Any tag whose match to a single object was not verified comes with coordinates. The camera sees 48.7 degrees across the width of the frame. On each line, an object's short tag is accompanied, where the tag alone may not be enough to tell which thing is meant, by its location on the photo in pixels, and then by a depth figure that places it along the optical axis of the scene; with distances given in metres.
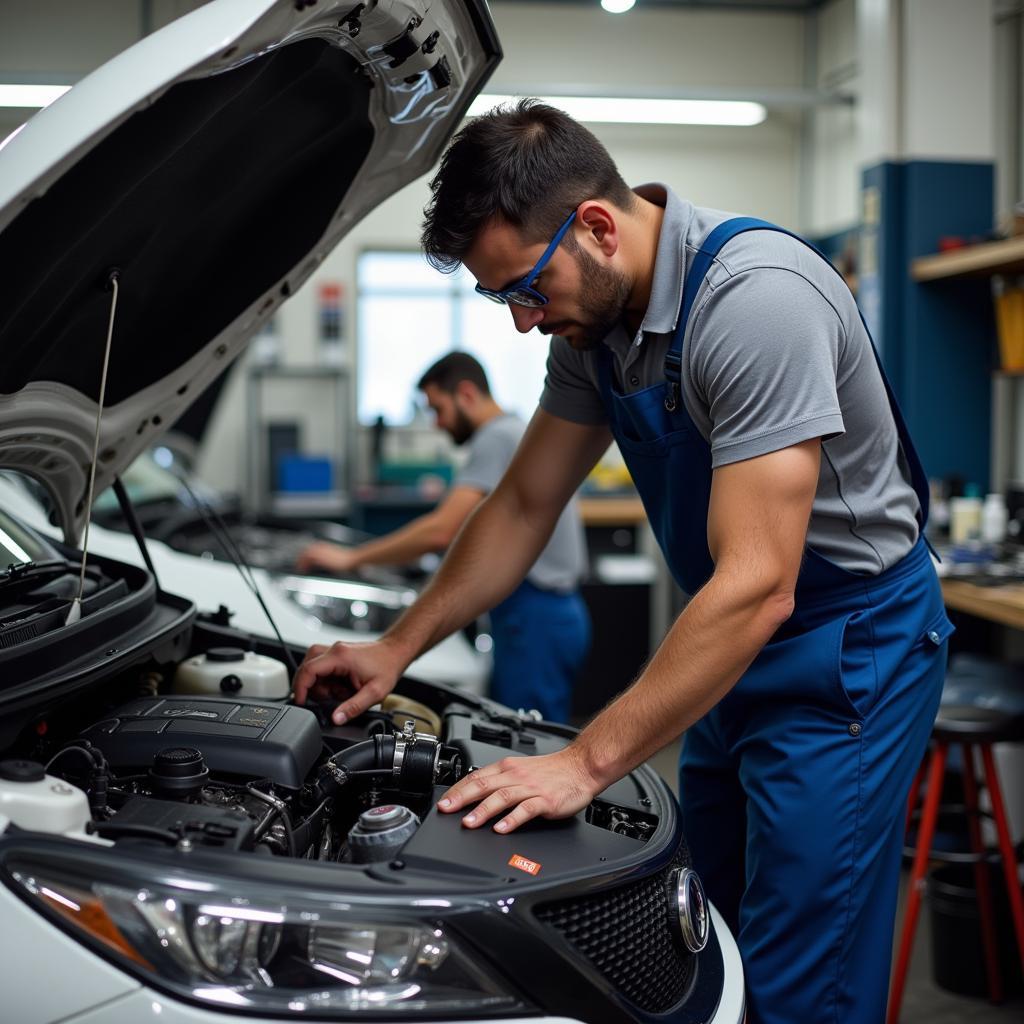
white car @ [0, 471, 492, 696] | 3.06
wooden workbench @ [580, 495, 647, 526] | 5.47
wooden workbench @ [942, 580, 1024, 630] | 2.88
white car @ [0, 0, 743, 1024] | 1.00
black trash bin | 2.62
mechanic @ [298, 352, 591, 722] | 3.37
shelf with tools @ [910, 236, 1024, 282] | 3.55
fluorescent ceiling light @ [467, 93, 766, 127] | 6.82
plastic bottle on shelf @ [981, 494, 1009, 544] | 3.74
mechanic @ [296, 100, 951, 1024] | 1.30
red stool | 2.48
